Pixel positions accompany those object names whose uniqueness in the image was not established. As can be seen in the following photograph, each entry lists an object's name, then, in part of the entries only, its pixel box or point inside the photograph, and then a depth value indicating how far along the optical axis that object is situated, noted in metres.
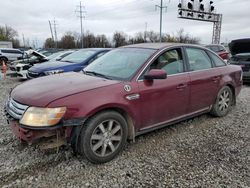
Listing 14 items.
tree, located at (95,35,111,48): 63.26
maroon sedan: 2.54
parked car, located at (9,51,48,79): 9.52
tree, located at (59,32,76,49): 65.00
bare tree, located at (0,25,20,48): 71.48
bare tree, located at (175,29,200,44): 62.09
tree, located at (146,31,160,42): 66.28
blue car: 6.57
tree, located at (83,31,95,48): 62.80
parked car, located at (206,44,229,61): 12.85
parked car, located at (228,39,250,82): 8.04
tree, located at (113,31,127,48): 65.46
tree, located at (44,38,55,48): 69.28
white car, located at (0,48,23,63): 21.25
